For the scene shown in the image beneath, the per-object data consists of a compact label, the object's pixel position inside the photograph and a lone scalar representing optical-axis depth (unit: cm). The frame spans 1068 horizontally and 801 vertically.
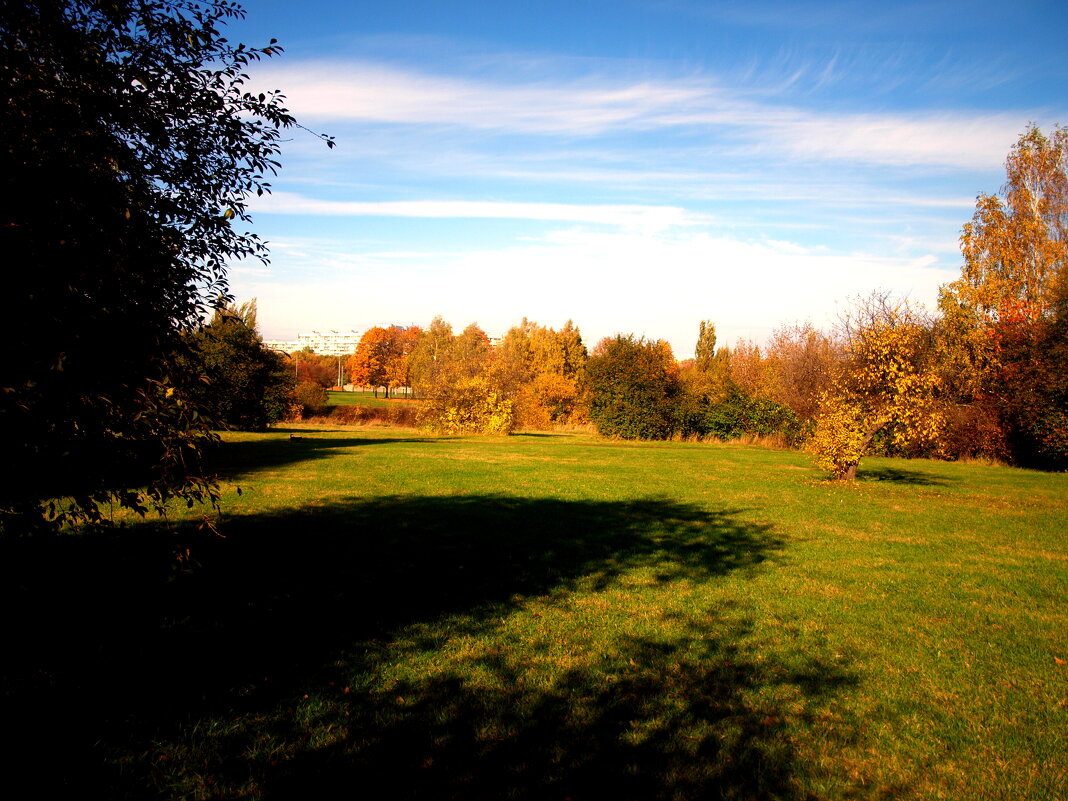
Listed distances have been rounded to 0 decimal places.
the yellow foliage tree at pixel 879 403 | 1575
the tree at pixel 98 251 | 342
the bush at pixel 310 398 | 4556
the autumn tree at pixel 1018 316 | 2292
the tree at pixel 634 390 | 3369
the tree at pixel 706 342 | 5815
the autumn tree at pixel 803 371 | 3325
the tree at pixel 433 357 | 3620
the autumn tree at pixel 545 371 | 4606
